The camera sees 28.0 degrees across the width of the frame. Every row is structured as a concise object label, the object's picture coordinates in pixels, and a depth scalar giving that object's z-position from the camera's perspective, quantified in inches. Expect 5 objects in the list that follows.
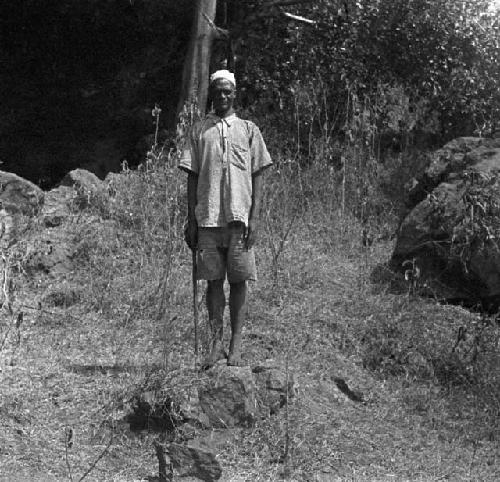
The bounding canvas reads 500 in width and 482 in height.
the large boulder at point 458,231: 300.2
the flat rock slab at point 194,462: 200.1
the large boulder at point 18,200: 350.6
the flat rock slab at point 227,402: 227.6
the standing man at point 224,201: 233.8
